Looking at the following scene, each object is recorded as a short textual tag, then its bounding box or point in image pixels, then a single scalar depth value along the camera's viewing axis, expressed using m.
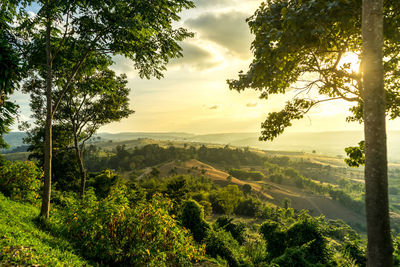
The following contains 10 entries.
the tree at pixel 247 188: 81.44
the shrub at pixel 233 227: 17.03
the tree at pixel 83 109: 14.93
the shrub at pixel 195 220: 14.68
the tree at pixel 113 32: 7.24
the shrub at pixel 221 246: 10.88
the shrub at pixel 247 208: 59.50
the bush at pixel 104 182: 24.50
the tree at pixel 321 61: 3.29
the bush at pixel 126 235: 5.17
